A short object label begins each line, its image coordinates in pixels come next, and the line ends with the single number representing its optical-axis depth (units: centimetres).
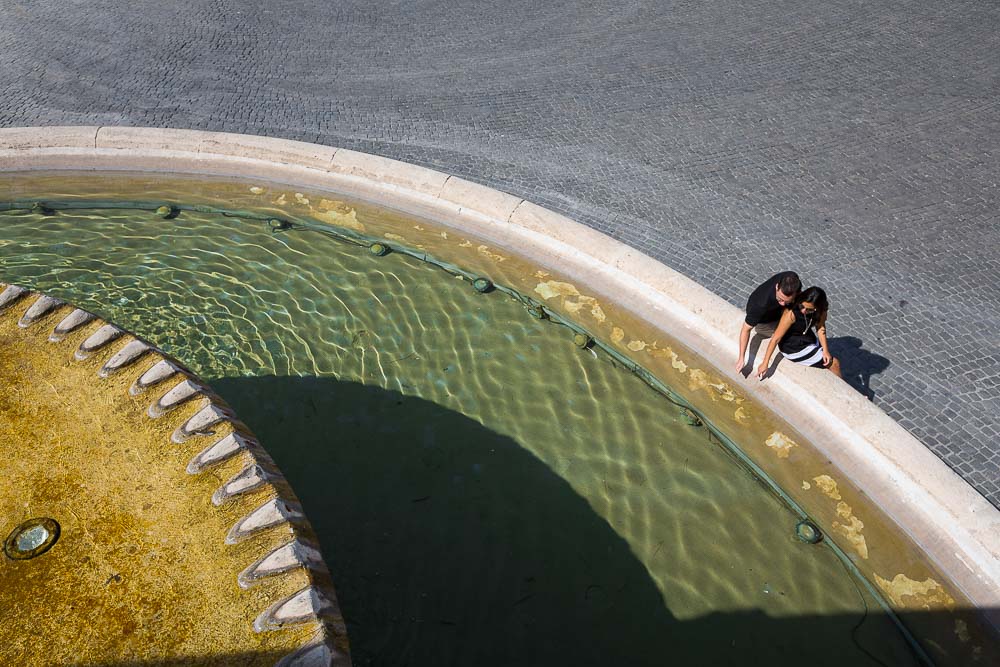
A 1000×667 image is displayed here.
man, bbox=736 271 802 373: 554
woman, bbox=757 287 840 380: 563
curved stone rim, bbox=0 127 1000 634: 524
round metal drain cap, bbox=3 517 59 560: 380
